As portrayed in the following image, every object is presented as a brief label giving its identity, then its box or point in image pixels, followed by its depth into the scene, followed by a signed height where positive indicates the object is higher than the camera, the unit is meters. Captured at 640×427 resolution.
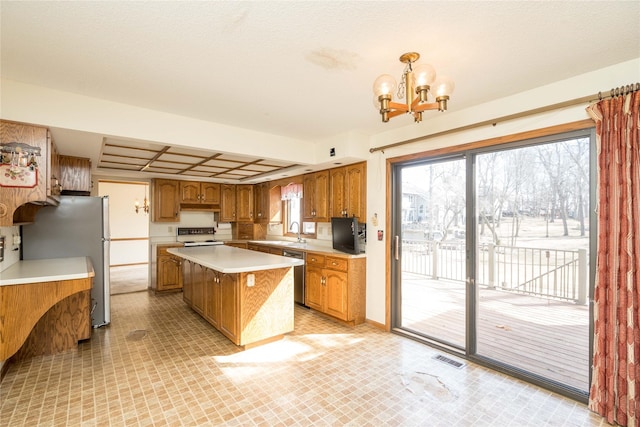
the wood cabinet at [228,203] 6.27 +0.21
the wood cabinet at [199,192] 5.80 +0.42
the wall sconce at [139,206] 8.34 +0.21
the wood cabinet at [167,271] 5.31 -1.04
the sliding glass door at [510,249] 2.56 -0.49
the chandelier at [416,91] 1.56 +0.66
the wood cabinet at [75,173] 3.71 +0.52
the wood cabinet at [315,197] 4.47 +0.25
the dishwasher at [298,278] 4.48 -1.01
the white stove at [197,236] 5.78 -0.47
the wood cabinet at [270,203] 6.01 +0.20
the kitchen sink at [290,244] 4.77 -0.53
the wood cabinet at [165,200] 5.55 +0.25
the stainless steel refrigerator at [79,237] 3.40 -0.27
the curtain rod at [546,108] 1.96 +0.80
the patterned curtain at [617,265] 1.91 -0.36
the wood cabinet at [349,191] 3.95 +0.30
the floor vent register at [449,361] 2.79 -1.44
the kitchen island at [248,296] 3.02 -0.90
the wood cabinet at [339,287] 3.73 -0.97
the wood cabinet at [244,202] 6.45 +0.24
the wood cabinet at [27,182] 2.25 +0.32
